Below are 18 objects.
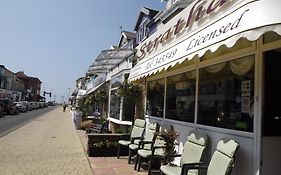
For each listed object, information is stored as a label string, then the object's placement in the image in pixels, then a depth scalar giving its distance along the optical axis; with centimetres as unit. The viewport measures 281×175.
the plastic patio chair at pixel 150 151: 477
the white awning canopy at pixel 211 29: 208
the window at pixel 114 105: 907
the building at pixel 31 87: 6317
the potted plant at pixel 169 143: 441
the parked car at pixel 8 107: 2518
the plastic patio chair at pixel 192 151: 375
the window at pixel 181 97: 461
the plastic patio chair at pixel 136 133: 605
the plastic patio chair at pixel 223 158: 296
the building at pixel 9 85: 3967
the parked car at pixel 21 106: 3028
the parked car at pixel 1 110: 2256
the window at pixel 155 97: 600
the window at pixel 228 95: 316
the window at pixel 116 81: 888
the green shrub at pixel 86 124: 1184
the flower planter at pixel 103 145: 644
